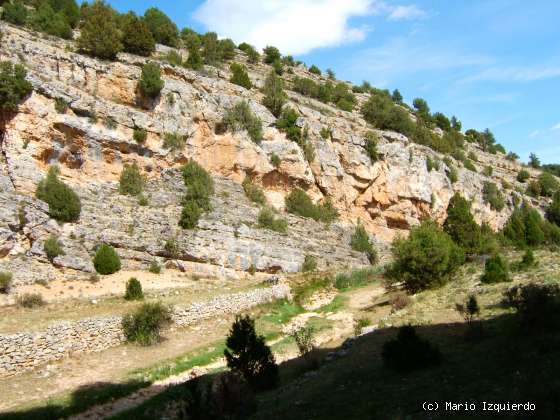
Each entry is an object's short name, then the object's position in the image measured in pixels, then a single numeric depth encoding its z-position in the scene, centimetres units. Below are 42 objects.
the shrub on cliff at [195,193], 2791
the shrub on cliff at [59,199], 2334
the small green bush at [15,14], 3372
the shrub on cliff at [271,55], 6544
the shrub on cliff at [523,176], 6300
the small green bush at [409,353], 864
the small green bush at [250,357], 977
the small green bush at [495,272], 1717
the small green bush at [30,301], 1742
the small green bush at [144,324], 1620
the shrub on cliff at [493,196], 5100
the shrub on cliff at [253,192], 3369
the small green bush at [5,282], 1861
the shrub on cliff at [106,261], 2259
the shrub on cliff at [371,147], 4279
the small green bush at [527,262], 1969
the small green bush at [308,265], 3078
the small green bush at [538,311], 900
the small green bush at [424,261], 1933
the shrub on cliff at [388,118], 5081
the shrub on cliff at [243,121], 3422
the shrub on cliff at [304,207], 3600
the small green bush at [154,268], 2467
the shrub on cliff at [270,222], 3166
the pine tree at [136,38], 3588
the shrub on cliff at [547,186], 6100
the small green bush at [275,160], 3603
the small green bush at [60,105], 2612
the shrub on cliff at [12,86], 2375
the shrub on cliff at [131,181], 2772
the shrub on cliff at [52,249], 2161
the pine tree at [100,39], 3170
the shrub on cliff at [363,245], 3703
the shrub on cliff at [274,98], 3994
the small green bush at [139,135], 2911
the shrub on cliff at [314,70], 7112
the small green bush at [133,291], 1958
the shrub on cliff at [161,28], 4838
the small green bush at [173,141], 3078
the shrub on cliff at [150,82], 3106
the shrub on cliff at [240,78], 4153
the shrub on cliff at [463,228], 3114
